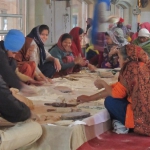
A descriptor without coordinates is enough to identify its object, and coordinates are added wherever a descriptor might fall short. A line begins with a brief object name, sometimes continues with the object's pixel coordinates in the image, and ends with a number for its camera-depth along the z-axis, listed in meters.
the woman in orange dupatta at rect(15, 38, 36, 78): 6.45
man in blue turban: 3.19
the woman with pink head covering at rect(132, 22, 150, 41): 10.63
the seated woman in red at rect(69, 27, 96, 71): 8.73
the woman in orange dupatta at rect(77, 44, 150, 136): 4.09
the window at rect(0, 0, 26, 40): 8.69
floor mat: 3.84
